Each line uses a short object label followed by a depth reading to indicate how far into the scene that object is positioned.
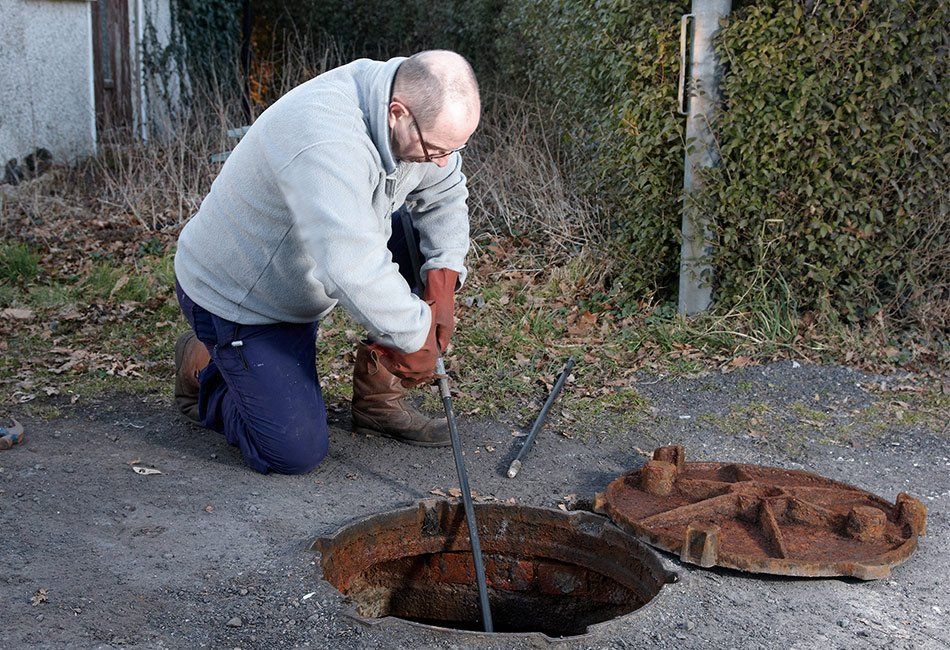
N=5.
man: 3.32
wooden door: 11.65
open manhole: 3.64
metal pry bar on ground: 4.19
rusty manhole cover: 3.26
